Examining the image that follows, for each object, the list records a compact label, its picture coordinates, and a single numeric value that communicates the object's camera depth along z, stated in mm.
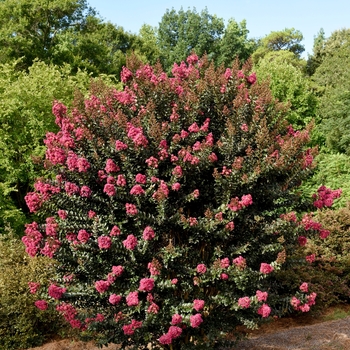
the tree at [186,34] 33500
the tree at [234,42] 33906
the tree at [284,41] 44031
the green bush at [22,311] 7398
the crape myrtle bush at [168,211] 4738
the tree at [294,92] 20641
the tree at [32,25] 20203
